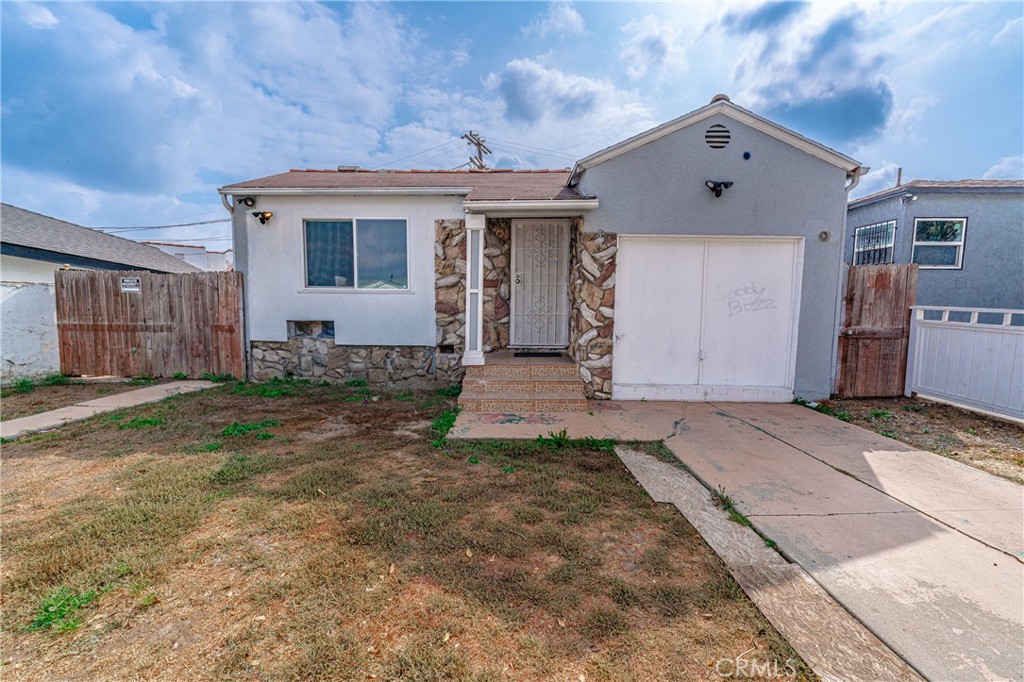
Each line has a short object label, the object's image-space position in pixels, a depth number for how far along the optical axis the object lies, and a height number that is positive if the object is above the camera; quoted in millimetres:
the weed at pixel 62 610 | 1936 -1494
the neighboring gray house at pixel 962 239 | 10594 +2059
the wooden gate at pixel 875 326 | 6613 -150
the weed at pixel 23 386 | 6996 -1477
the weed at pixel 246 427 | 4758 -1453
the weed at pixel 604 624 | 1902 -1460
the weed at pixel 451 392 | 6796 -1391
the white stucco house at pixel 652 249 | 6164 +995
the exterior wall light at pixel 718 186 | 6059 +1863
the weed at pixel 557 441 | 4508 -1428
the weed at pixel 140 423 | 4973 -1468
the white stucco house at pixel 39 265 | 7258 +1082
